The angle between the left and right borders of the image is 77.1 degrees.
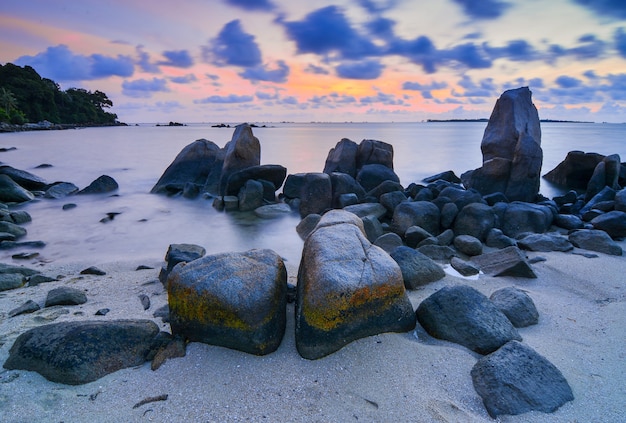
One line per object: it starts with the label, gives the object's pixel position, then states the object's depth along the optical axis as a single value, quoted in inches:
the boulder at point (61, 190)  491.8
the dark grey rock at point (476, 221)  283.4
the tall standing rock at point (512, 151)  416.2
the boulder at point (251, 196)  426.3
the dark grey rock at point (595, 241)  240.4
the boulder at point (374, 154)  502.0
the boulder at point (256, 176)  451.5
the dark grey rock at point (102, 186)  524.4
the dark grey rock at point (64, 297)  168.7
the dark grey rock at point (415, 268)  187.0
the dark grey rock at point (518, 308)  151.1
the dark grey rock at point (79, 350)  113.7
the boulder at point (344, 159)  502.6
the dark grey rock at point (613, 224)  276.8
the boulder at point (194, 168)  537.0
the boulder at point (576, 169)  537.0
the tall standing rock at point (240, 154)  490.0
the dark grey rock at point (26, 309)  160.2
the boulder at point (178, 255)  201.6
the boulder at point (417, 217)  296.8
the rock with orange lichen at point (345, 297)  122.3
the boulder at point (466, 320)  130.6
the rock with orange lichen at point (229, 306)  125.2
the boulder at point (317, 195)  379.9
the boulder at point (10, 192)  446.9
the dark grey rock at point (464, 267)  213.5
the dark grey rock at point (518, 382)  104.0
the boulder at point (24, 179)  509.7
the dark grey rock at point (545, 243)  248.8
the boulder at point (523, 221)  300.8
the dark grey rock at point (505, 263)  205.2
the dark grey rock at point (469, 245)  256.5
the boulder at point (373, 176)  442.9
